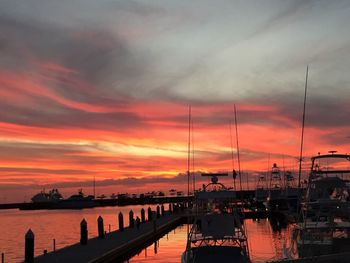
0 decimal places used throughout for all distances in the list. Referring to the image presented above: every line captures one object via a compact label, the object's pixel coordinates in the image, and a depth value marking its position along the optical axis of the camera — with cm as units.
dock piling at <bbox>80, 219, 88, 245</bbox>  3388
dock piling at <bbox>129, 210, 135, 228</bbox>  5016
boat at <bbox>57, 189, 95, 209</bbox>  19225
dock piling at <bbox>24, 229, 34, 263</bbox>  2619
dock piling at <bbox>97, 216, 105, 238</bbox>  3850
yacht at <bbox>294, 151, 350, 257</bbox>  2201
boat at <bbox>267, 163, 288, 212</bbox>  7888
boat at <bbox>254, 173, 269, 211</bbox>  10942
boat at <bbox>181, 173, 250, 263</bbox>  2211
